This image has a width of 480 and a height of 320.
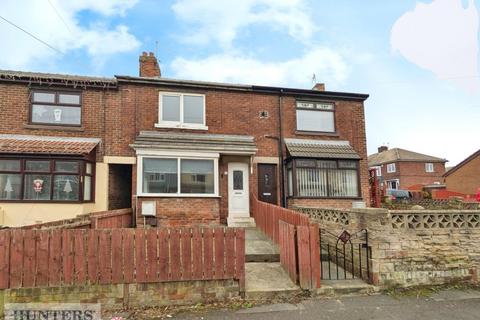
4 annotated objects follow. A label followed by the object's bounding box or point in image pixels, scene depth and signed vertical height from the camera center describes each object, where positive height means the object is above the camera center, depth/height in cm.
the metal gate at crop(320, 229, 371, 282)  629 -170
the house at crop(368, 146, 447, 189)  4069 +206
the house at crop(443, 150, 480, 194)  3030 +77
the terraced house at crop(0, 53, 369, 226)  1033 +155
